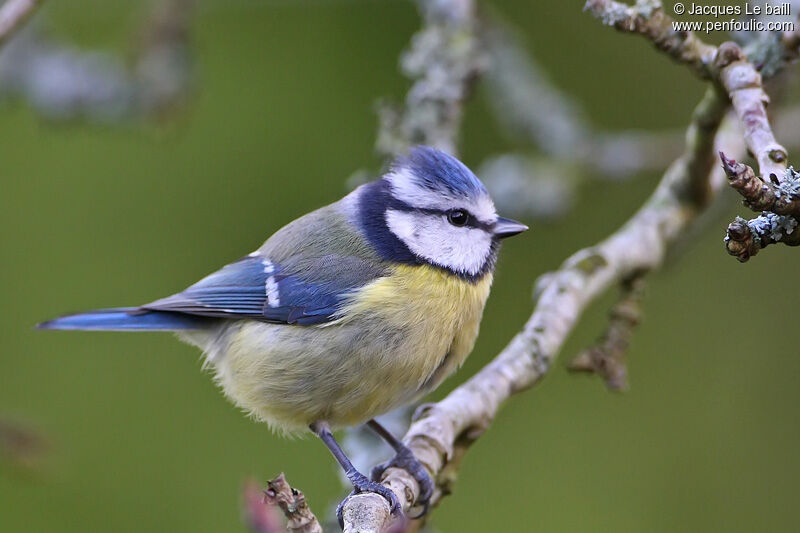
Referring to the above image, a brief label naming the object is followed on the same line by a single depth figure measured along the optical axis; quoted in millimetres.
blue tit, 2715
